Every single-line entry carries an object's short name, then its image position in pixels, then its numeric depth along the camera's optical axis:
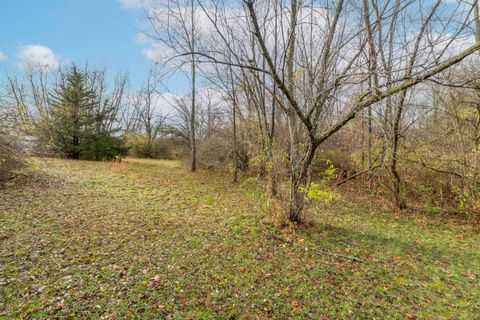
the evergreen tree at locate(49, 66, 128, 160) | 13.63
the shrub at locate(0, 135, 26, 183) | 6.23
